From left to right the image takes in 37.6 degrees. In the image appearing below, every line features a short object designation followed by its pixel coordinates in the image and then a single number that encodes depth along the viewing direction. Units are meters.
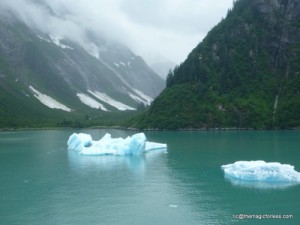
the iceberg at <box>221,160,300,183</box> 43.91
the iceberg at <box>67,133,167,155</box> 71.56
